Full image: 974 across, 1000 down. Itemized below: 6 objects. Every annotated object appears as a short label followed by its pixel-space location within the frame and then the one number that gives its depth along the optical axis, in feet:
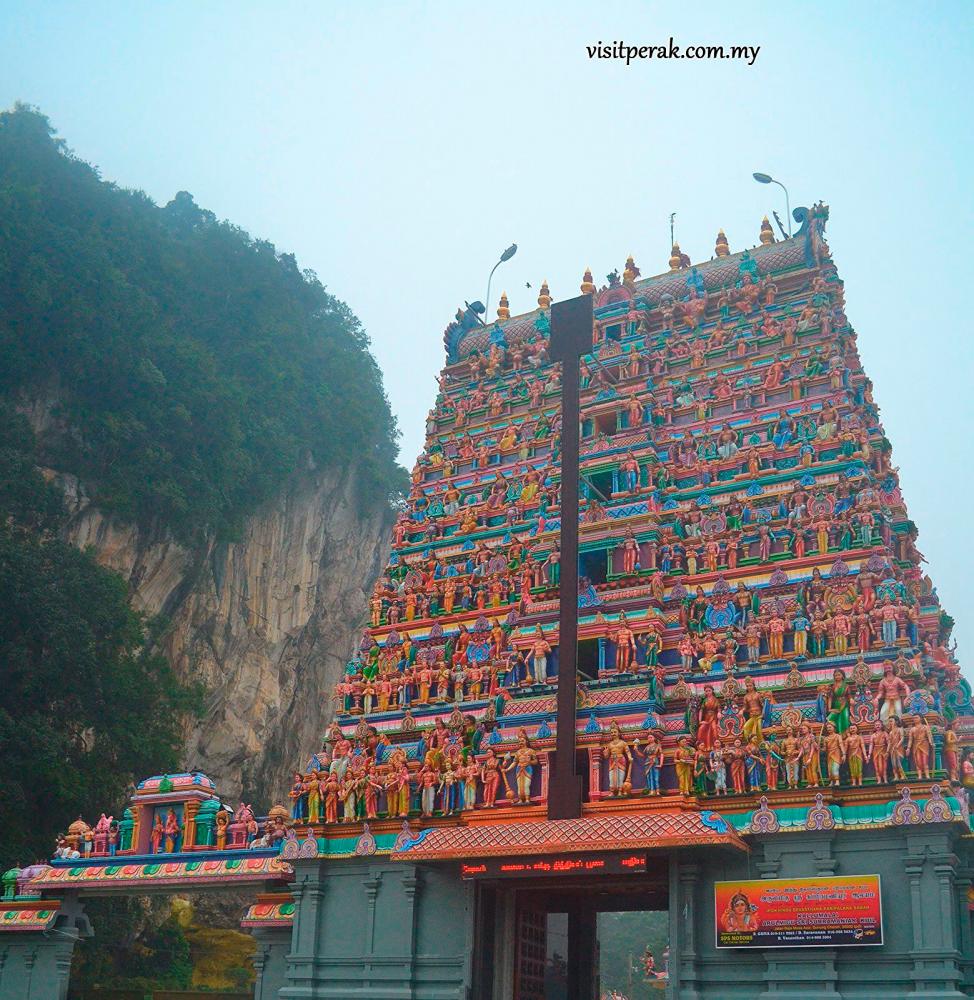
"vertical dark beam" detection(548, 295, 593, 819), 62.13
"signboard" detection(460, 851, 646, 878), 58.03
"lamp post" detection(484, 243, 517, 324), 98.78
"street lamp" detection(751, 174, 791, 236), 88.22
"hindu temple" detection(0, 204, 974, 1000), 56.75
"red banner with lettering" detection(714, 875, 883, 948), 54.80
